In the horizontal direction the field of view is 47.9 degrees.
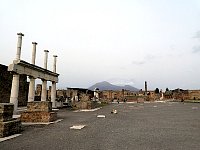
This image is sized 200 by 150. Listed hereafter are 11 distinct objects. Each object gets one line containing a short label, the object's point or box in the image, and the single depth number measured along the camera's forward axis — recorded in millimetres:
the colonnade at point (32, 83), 18598
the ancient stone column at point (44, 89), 26447
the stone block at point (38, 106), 12727
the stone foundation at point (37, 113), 12641
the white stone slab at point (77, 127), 10308
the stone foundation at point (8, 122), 7968
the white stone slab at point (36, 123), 12156
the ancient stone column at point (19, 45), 19109
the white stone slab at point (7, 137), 7504
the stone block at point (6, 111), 8166
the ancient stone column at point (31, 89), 22639
